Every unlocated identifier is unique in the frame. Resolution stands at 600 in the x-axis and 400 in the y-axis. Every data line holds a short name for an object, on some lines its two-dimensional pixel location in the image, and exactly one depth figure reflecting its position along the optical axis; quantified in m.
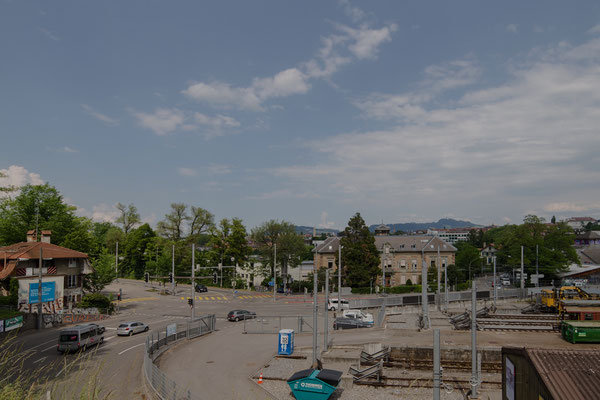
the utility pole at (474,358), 18.94
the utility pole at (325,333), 27.00
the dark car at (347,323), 37.62
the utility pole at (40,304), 37.75
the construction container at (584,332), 28.69
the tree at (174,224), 92.19
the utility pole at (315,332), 23.28
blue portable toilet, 27.14
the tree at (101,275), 53.25
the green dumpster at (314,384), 19.19
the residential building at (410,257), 86.69
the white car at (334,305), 51.12
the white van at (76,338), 27.67
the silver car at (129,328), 34.69
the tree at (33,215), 62.06
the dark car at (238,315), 42.38
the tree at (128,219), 109.50
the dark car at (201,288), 74.81
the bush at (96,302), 46.97
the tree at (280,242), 80.38
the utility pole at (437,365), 12.26
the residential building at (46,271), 42.65
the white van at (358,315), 42.25
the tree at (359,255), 73.38
